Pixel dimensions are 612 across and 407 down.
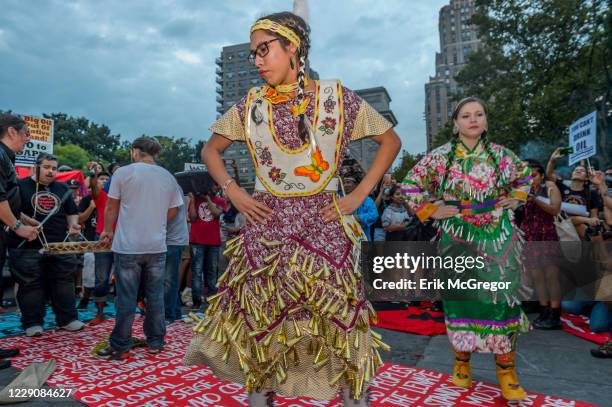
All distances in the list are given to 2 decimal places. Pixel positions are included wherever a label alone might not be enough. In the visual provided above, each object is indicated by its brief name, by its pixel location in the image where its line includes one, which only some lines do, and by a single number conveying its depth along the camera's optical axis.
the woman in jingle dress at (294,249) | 1.97
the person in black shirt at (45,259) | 5.00
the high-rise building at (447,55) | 133.50
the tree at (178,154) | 79.06
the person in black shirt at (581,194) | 6.01
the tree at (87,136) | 73.81
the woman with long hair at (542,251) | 5.34
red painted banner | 2.99
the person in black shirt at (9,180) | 3.80
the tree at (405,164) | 48.19
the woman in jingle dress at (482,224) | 3.10
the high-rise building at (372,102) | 66.12
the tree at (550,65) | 18.61
